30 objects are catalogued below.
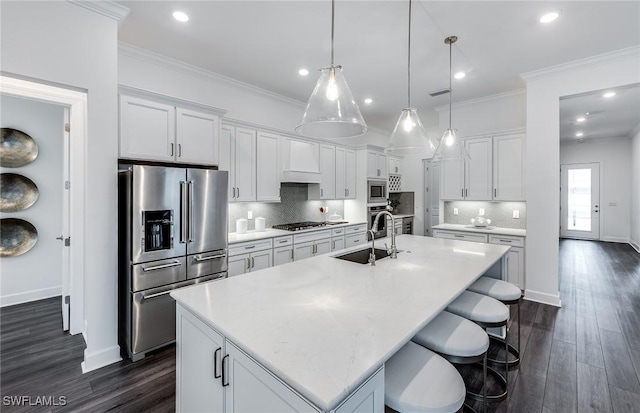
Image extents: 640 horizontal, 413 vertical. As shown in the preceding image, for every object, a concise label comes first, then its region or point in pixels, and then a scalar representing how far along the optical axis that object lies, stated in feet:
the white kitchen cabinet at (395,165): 21.97
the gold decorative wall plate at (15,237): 11.99
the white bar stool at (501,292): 7.58
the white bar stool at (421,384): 3.75
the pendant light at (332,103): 5.81
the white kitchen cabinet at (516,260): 13.33
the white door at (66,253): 10.00
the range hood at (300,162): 14.75
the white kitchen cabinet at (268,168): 13.56
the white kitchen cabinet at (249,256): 11.23
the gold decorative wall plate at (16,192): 11.89
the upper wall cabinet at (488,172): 14.42
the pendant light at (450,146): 9.99
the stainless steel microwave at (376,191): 18.43
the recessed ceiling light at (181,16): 8.40
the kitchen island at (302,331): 3.17
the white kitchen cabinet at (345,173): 17.52
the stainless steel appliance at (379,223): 18.36
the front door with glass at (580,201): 27.14
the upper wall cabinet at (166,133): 8.93
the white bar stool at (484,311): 6.37
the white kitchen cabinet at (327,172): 16.49
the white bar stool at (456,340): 5.11
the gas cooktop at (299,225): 14.42
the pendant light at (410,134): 8.59
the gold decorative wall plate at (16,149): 11.75
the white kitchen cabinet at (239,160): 12.29
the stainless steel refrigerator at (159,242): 8.38
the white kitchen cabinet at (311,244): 13.92
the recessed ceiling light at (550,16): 8.41
